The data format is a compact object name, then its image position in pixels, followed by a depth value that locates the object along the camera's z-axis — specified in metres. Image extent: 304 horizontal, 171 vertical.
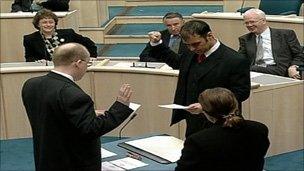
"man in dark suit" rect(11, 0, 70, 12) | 8.42
